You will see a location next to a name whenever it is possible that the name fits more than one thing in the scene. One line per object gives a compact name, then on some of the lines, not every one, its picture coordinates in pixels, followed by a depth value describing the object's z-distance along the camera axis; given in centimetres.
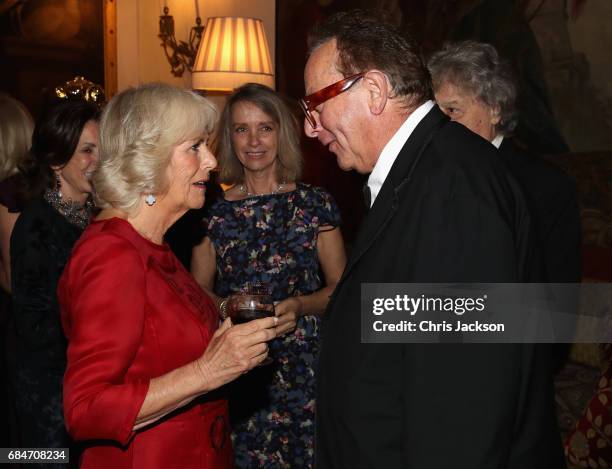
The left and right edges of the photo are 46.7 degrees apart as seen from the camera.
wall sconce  662
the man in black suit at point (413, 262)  146
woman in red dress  186
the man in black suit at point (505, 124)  293
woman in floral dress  321
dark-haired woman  296
